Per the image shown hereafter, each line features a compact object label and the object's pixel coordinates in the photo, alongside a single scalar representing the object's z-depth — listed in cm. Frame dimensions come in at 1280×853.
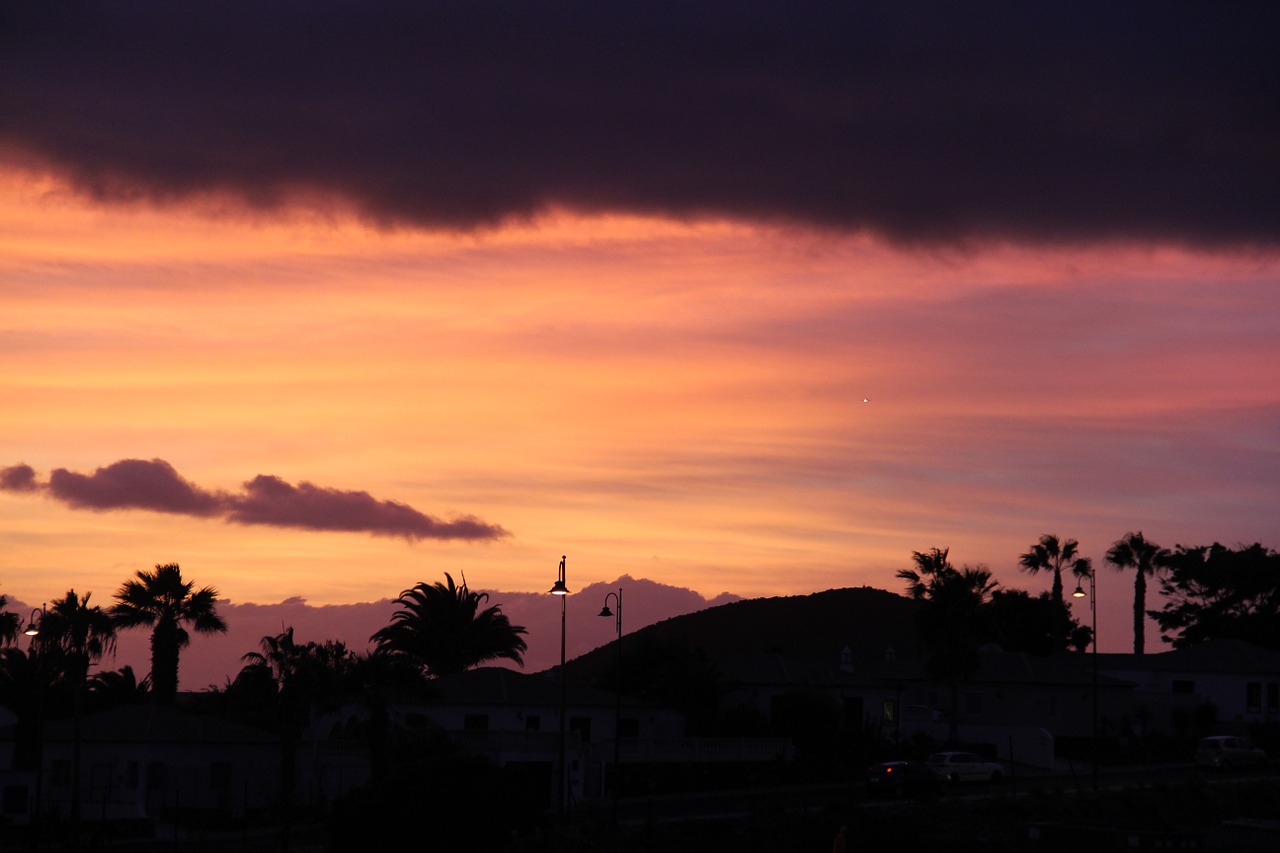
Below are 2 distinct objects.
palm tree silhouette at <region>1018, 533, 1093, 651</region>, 13088
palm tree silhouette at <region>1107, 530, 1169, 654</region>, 13150
